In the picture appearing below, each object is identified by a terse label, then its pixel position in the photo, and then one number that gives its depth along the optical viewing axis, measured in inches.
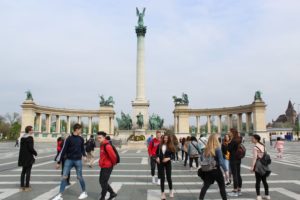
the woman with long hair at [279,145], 930.1
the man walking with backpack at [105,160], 307.7
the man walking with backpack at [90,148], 702.5
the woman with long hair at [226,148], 442.3
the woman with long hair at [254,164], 335.0
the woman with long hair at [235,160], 375.2
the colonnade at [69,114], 3129.4
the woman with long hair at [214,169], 285.3
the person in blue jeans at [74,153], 346.6
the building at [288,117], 6697.8
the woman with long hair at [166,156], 342.3
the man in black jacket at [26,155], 394.9
